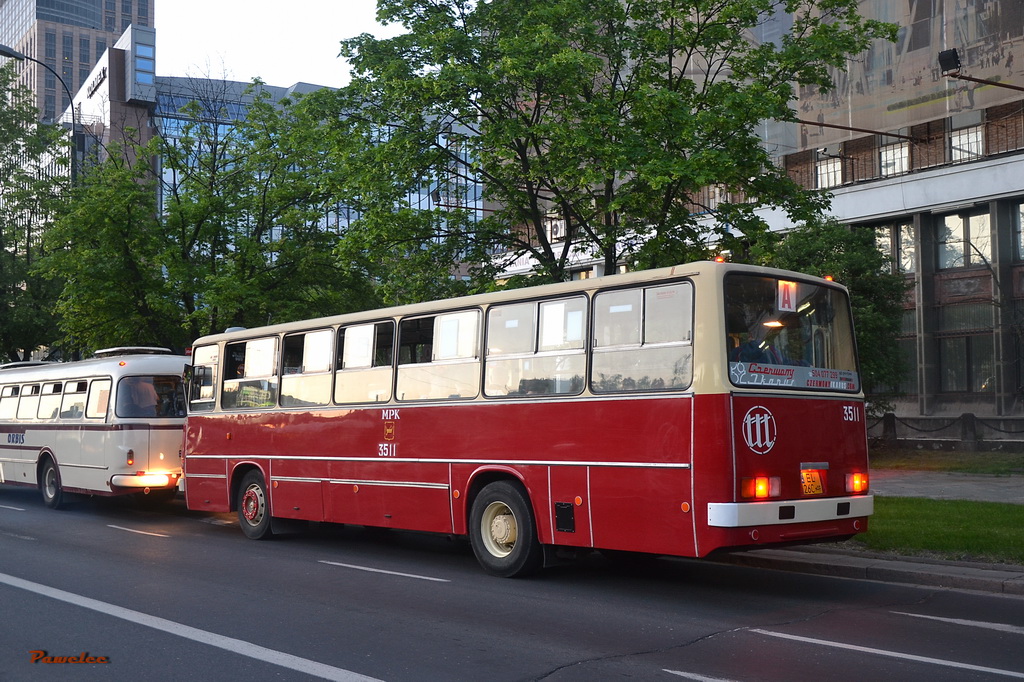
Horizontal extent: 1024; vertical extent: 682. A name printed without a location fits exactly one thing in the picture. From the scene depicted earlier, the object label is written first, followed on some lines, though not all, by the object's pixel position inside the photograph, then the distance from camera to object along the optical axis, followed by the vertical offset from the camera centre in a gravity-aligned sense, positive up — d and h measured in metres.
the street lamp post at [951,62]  24.33 +9.58
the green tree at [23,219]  32.91 +7.82
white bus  18.70 +0.62
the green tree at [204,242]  23.80 +5.07
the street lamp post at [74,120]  26.08 +9.33
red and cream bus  9.55 +0.54
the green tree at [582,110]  14.72 +5.35
